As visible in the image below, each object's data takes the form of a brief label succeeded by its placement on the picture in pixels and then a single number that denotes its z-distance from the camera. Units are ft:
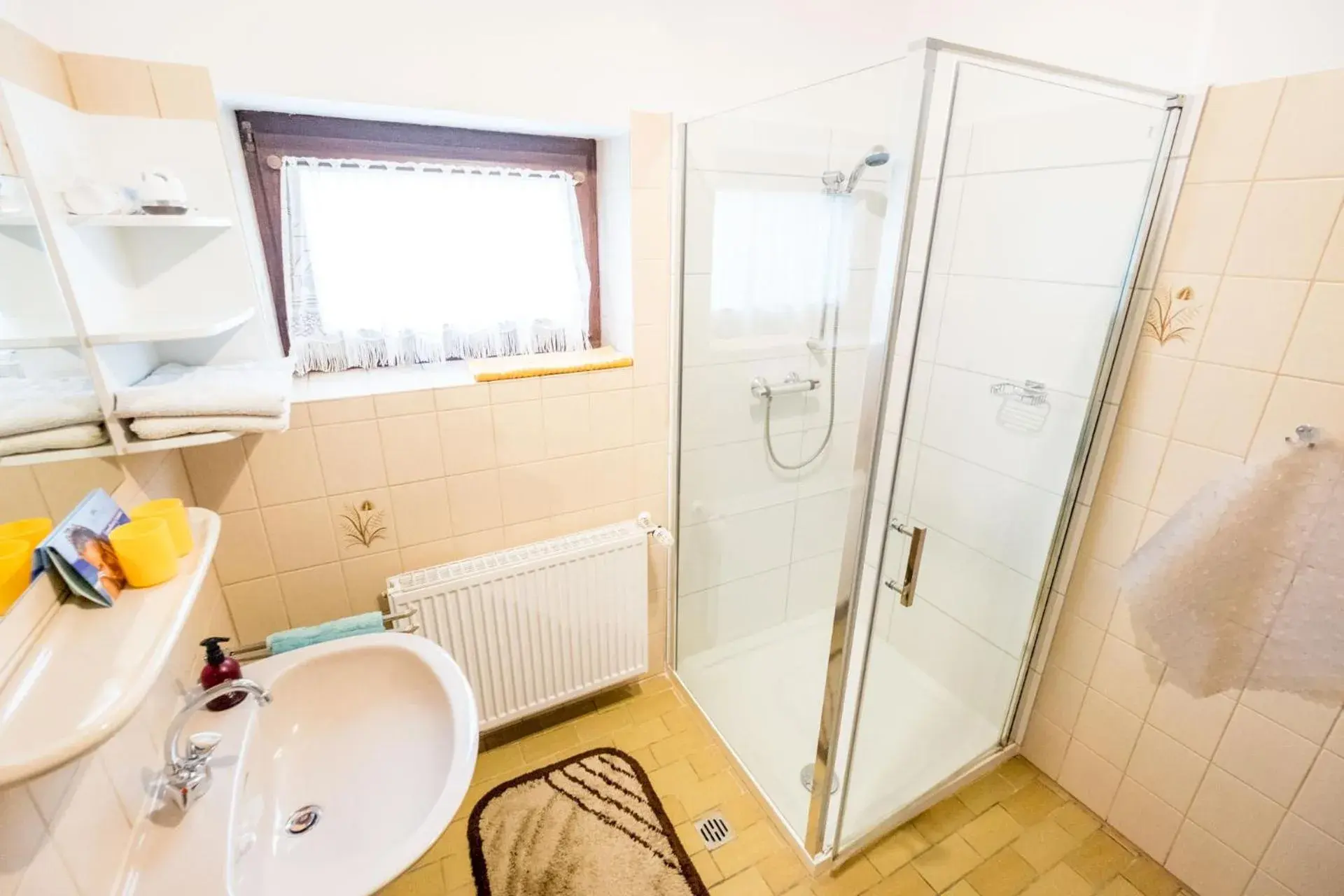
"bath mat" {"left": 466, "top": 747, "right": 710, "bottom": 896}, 4.81
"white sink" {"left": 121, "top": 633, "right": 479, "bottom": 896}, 2.73
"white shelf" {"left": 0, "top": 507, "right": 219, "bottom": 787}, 1.85
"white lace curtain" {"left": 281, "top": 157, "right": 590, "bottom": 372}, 4.69
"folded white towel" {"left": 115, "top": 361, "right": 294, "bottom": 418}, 3.09
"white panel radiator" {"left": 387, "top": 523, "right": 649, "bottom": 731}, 5.12
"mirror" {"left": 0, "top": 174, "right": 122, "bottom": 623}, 2.41
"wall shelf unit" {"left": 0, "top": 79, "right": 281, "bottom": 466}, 2.67
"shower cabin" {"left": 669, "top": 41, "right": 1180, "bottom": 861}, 3.74
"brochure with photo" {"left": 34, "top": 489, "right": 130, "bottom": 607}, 2.40
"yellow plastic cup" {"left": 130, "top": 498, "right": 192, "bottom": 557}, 3.02
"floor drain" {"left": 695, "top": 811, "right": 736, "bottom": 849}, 5.21
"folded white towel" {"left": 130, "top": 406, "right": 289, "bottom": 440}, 3.10
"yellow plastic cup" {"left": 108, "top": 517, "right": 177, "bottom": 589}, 2.69
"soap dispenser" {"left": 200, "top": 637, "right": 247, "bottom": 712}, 3.53
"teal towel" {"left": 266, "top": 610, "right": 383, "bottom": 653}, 4.23
